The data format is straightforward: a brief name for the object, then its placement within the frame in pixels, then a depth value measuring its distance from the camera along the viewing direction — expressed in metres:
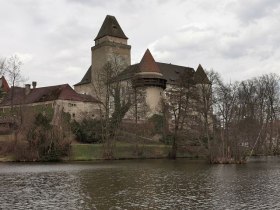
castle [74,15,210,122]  57.56
